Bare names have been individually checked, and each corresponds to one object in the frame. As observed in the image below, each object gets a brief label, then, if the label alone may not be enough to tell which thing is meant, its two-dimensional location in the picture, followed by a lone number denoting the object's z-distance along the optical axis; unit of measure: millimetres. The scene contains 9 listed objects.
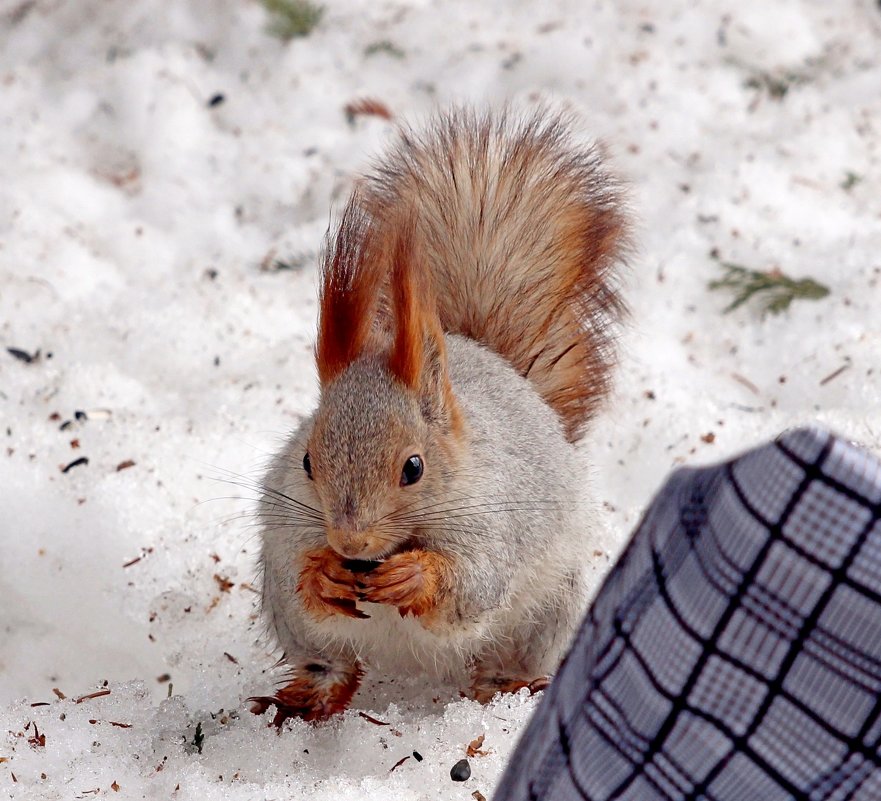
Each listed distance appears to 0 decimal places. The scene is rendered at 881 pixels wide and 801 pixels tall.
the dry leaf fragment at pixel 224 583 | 2599
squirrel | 2492
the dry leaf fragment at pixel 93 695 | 2528
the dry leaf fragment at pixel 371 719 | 2521
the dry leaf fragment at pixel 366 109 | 3102
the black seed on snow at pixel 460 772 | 2484
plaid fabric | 2334
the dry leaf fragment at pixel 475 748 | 2496
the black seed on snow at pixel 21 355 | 2691
